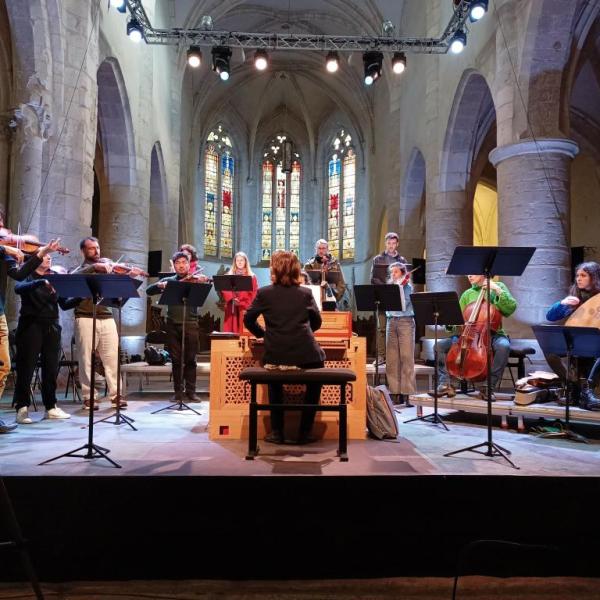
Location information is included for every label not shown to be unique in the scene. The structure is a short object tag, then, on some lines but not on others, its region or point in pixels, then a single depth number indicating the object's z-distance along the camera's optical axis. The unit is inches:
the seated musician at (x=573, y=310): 221.2
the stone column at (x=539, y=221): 347.6
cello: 230.2
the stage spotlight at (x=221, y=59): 480.4
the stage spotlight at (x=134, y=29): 441.7
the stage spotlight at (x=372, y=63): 484.4
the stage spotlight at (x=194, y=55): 466.0
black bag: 349.1
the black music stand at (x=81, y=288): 170.2
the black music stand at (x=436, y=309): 228.2
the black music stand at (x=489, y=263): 177.0
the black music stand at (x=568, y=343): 195.0
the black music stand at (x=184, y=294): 243.8
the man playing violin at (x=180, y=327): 273.6
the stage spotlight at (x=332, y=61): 479.5
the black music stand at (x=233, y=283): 249.1
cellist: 249.0
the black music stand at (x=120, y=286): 179.2
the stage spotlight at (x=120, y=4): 382.9
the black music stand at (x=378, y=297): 246.1
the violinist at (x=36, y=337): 227.6
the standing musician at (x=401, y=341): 283.3
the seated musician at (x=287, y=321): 175.3
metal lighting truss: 460.8
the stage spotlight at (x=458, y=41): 434.6
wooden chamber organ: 206.4
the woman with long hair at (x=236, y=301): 278.1
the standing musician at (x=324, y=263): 290.0
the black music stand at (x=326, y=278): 273.1
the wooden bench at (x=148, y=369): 326.6
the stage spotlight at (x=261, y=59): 468.1
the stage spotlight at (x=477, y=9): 388.8
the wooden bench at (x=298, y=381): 168.1
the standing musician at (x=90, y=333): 247.6
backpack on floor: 208.5
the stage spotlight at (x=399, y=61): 476.1
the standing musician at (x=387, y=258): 322.3
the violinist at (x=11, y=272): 198.7
